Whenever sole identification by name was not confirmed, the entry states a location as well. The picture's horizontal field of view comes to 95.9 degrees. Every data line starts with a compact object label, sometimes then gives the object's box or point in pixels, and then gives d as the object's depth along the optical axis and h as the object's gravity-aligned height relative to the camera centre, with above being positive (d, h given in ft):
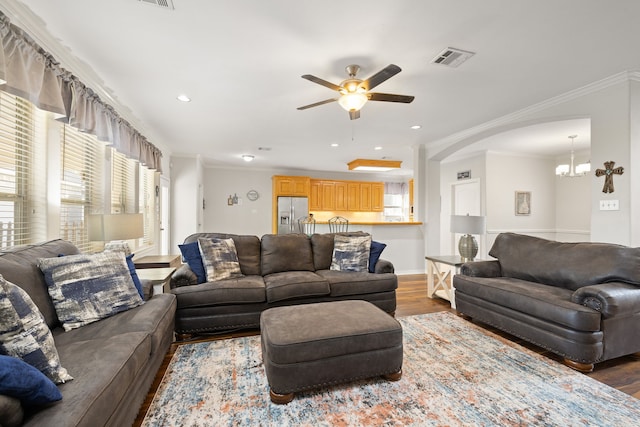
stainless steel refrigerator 25.73 -0.09
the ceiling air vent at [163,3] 5.79 +4.26
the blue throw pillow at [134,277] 7.14 -1.62
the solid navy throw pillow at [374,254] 11.22 -1.61
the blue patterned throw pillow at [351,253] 11.09 -1.57
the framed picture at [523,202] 20.07 +0.77
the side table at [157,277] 7.98 -1.86
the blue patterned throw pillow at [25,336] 3.64 -1.63
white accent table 11.70 -2.62
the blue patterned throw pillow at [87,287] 5.50 -1.53
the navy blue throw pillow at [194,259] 9.53 -1.55
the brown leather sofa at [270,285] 8.56 -2.32
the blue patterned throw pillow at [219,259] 9.53 -1.58
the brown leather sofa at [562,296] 6.86 -2.27
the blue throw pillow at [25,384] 2.90 -1.81
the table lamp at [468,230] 11.51 -0.66
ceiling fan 8.11 +3.54
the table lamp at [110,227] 8.28 -0.42
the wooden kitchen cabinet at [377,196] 29.66 +1.76
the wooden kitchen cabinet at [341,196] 28.37 +1.70
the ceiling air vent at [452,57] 7.64 +4.30
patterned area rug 5.25 -3.74
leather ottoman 5.59 -2.75
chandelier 15.96 +2.51
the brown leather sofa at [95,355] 3.30 -2.21
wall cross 9.41 +1.35
